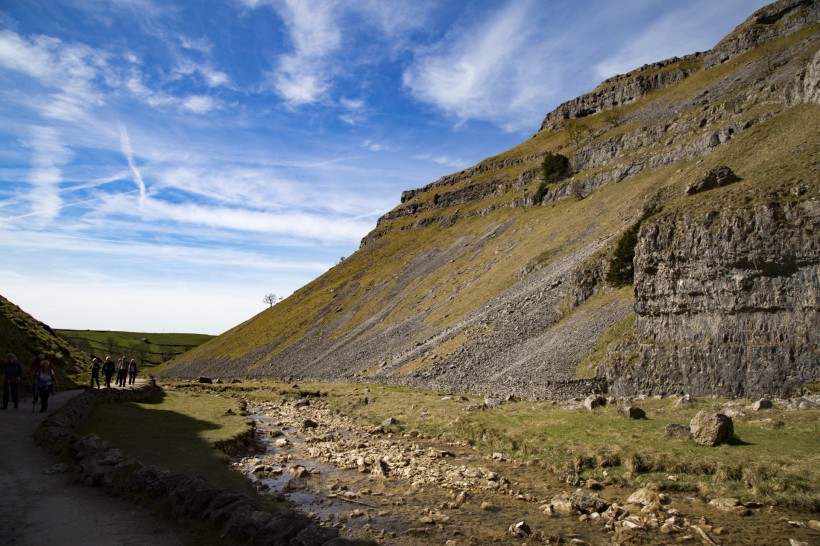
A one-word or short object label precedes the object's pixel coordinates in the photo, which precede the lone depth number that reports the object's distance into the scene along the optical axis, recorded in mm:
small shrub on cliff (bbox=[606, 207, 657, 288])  47969
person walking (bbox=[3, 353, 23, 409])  26750
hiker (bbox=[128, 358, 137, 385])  52328
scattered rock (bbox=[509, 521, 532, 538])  15009
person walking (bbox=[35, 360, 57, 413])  27250
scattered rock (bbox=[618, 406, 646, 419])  26984
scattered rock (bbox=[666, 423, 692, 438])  22453
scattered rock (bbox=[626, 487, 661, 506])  17188
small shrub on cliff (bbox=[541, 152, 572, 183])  118750
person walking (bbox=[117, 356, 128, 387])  48884
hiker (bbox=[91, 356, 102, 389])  40656
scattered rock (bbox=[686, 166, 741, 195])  40156
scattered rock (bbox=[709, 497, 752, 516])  15984
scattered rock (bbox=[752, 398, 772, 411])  25448
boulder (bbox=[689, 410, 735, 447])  20750
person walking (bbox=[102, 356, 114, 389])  41666
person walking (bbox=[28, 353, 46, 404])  27523
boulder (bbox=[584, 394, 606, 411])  31583
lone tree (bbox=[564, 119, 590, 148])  138375
